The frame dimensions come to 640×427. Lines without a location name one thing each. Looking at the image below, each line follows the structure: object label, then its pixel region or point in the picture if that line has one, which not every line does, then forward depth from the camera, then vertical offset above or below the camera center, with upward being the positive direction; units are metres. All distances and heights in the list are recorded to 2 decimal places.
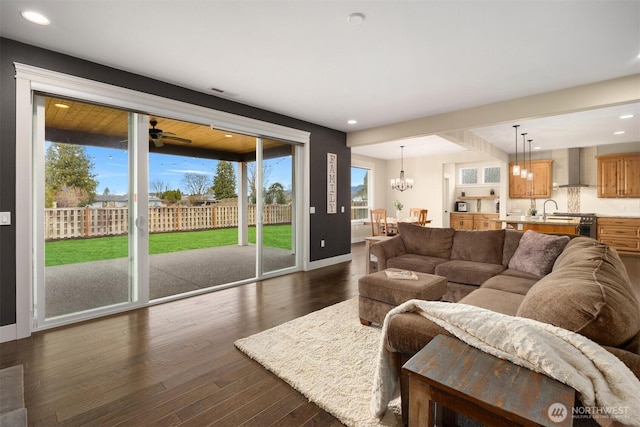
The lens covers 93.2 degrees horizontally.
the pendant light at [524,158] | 7.85 +1.46
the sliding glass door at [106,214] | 2.96 -0.02
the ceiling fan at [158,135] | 5.26 +1.41
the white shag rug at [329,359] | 1.80 -1.13
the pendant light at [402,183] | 8.07 +0.81
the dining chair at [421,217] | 7.29 -0.12
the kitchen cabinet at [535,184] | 7.89 +0.76
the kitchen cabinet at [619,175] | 6.93 +0.86
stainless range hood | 7.57 +1.10
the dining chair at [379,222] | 6.93 -0.23
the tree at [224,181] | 9.41 +1.00
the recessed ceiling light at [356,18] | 2.27 +1.49
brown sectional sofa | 1.16 -0.46
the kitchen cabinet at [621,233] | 6.68 -0.47
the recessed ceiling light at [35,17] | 2.26 +1.50
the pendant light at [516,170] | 5.94 +0.84
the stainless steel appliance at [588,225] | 7.13 -0.31
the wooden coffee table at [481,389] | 0.92 -0.59
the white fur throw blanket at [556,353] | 0.95 -0.52
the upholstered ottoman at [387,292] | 2.74 -0.74
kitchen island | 5.14 -0.21
